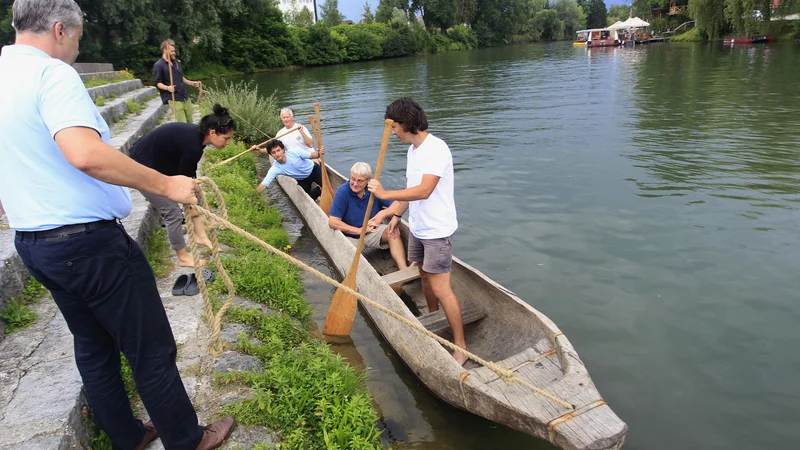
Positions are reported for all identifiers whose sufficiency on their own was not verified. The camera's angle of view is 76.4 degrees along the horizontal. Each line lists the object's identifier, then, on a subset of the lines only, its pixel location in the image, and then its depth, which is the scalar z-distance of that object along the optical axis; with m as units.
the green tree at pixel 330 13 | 65.00
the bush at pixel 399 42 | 52.47
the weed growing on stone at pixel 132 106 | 11.71
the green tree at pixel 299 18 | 55.78
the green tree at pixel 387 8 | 59.66
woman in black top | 4.43
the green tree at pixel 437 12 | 62.28
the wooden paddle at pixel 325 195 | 7.91
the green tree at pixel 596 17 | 108.81
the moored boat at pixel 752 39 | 35.84
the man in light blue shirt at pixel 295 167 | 8.28
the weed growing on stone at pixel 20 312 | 3.40
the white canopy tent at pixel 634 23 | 56.53
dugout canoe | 3.04
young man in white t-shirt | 3.81
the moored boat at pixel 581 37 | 60.55
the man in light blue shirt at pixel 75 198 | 1.94
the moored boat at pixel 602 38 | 51.78
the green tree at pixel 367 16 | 63.69
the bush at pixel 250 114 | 12.84
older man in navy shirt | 5.83
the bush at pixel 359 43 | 49.38
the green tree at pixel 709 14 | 35.28
